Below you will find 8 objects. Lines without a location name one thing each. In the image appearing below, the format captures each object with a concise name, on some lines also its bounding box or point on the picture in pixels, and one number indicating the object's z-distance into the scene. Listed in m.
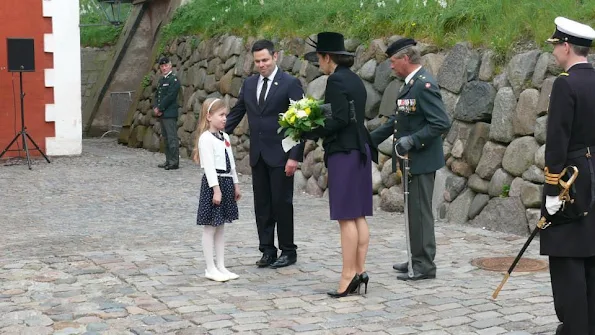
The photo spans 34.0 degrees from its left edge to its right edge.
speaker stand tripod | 16.55
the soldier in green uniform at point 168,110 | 15.60
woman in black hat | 6.58
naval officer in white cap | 5.05
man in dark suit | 7.64
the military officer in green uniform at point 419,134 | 7.01
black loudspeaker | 16.41
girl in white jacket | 7.19
